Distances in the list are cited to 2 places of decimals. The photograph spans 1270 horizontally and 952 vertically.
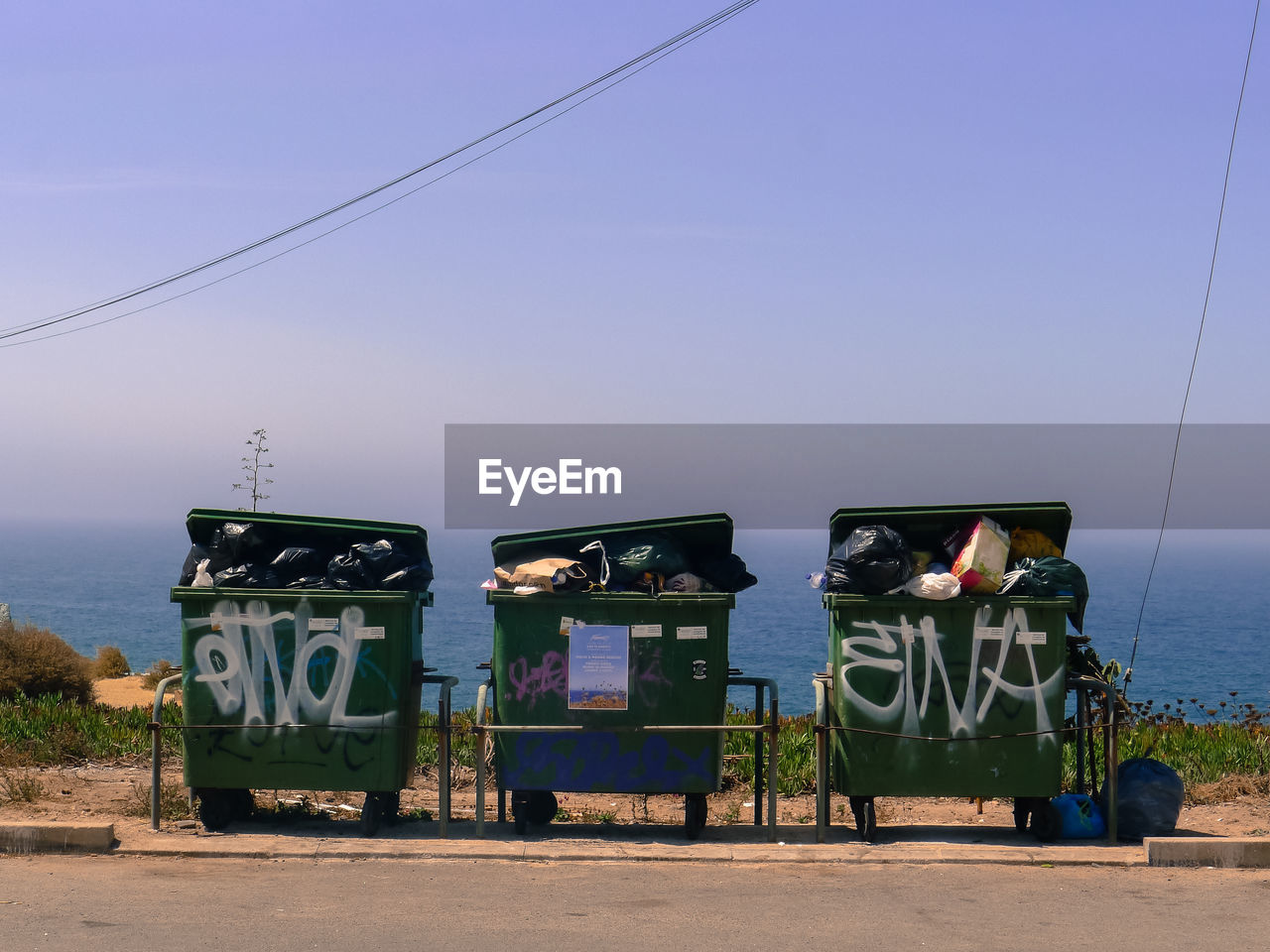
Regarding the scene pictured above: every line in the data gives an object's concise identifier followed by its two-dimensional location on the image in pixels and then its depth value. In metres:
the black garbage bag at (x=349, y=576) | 8.05
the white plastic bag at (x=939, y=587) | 7.75
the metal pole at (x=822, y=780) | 7.83
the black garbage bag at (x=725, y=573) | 8.21
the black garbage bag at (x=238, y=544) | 8.18
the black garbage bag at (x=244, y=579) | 8.09
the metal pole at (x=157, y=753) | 7.85
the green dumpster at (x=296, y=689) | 7.88
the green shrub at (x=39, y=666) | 19.42
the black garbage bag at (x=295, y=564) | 8.11
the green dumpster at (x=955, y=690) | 7.80
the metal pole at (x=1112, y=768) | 7.88
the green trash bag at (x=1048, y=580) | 7.80
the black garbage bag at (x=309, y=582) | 8.05
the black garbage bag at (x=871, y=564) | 7.81
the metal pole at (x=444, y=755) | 7.81
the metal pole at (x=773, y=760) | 7.66
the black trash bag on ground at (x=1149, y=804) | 8.07
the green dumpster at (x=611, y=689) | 7.87
